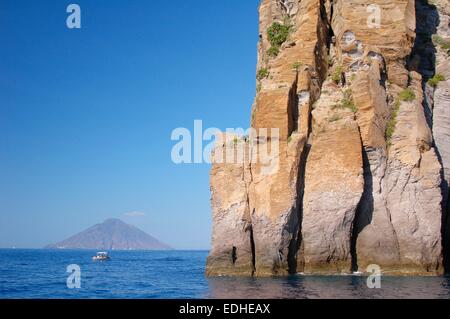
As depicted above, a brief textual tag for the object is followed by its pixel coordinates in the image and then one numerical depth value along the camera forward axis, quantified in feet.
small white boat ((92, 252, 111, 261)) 322.10
